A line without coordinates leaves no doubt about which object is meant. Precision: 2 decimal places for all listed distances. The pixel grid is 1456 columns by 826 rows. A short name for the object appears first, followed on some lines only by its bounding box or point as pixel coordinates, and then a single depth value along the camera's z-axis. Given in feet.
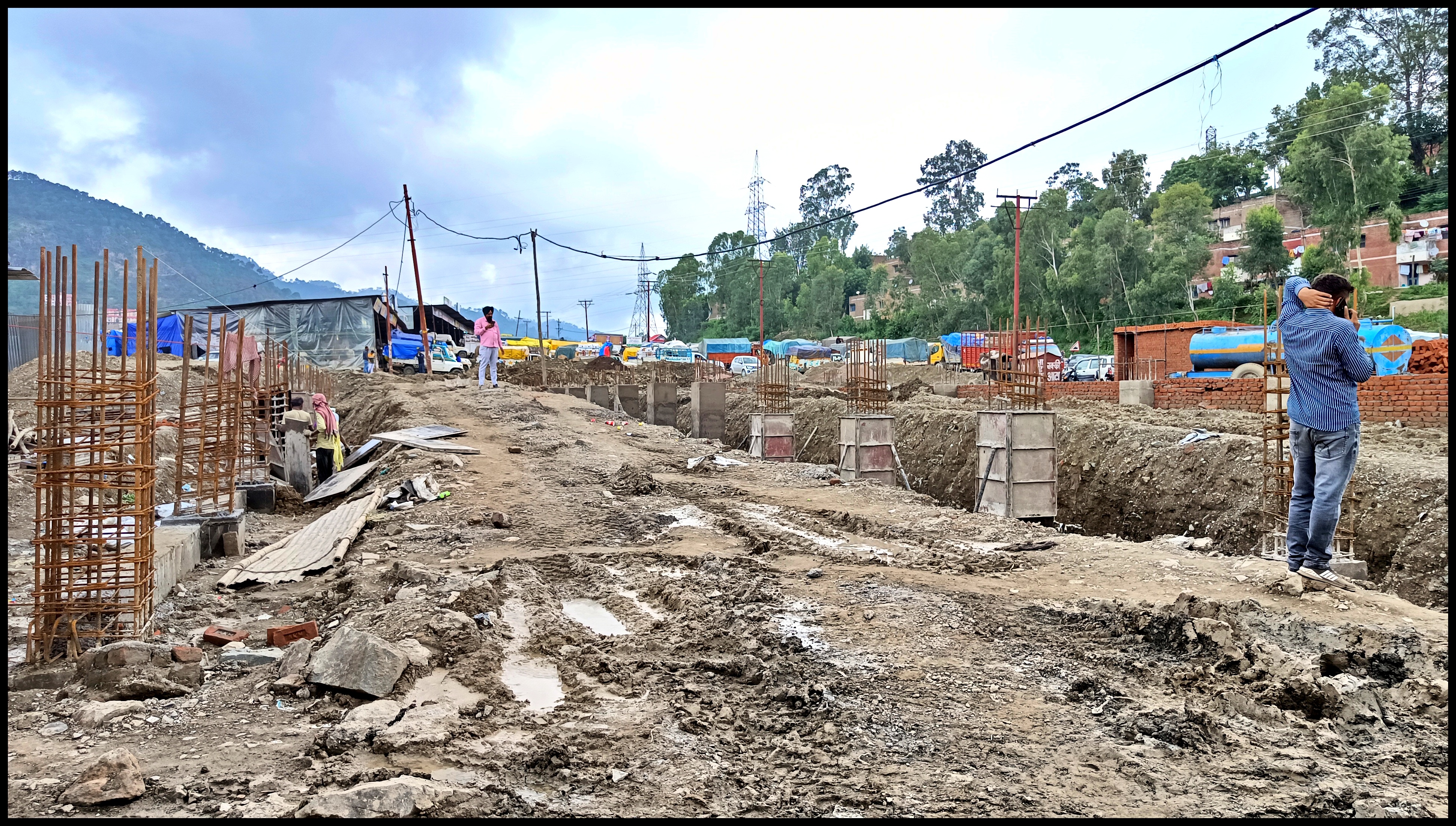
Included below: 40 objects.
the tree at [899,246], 265.34
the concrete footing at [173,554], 19.26
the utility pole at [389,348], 99.71
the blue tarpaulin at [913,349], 176.02
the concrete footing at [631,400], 94.73
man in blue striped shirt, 16.16
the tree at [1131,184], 182.19
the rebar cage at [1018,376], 40.96
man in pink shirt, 63.31
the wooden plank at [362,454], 44.94
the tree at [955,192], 256.32
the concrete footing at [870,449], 48.26
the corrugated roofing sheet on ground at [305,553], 22.38
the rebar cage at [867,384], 55.67
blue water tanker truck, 59.00
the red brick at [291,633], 15.87
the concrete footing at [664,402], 89.86
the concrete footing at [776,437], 57.41
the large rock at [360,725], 10.95
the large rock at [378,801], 8.95
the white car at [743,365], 148.87
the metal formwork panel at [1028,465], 37.88
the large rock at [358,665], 12.78
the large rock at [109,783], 9.22
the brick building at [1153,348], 85.81
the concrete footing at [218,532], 24.72
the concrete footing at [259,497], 33.09
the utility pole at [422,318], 84.17
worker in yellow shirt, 41.93
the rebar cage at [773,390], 67.67
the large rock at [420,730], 10.91
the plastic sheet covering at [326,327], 104.94
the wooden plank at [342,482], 36.86
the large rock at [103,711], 11.76
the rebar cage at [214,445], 25.55
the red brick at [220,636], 15.93
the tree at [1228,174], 183.32
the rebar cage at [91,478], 14.52
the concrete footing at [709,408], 82.43
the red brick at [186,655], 14.23
